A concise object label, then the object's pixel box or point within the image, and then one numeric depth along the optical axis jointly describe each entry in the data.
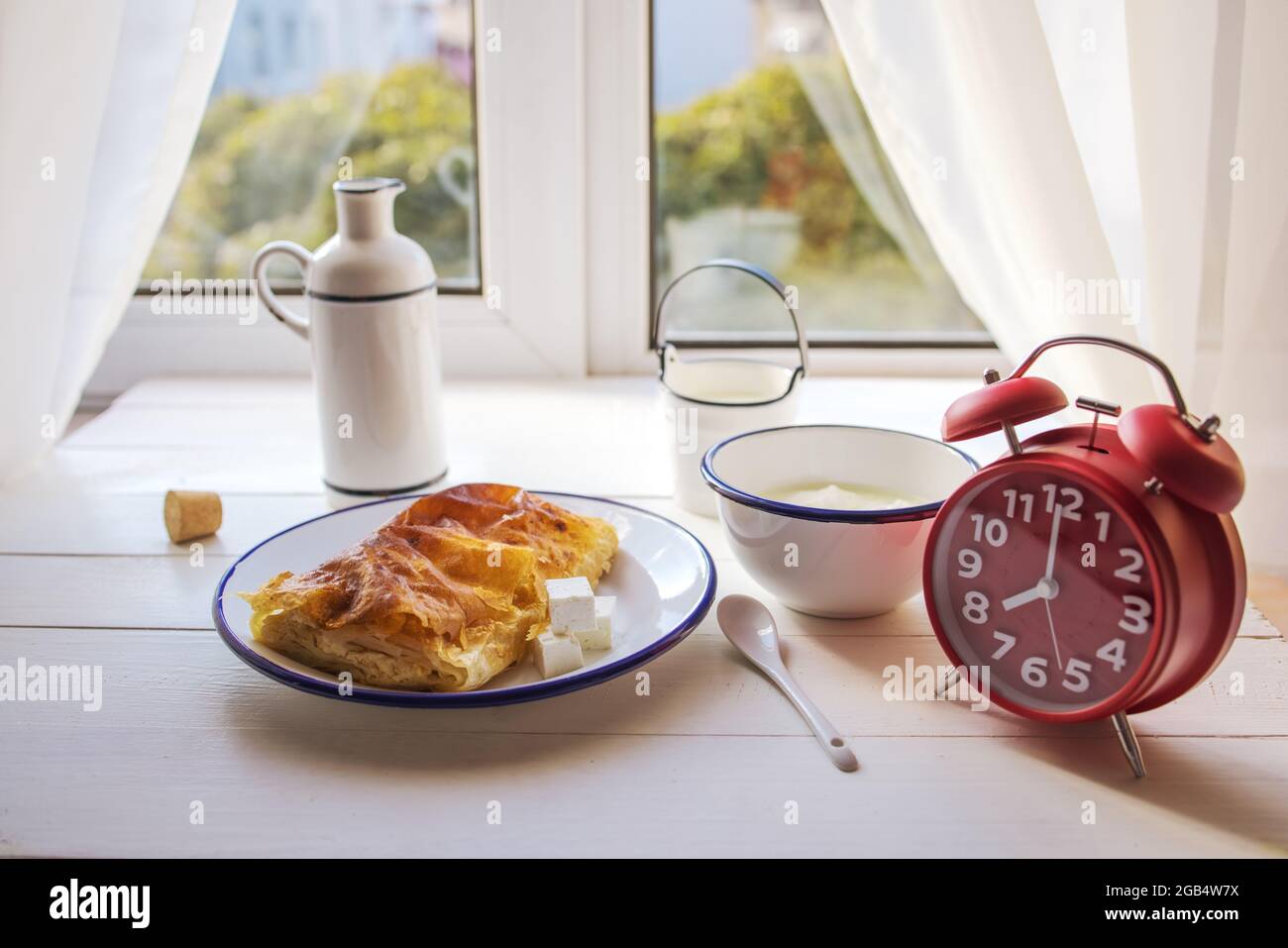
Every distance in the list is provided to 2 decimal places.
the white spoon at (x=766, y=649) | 0.74
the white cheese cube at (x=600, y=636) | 0.82
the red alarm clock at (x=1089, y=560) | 0.66
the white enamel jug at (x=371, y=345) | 1.08
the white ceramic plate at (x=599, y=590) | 0.75
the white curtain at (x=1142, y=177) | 1.06
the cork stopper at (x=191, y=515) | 1.05
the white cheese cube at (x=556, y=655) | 0.79
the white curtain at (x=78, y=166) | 1.13
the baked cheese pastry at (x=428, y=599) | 0.77
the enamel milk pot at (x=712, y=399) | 1.08
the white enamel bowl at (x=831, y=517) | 0.83
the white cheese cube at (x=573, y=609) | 0.80
